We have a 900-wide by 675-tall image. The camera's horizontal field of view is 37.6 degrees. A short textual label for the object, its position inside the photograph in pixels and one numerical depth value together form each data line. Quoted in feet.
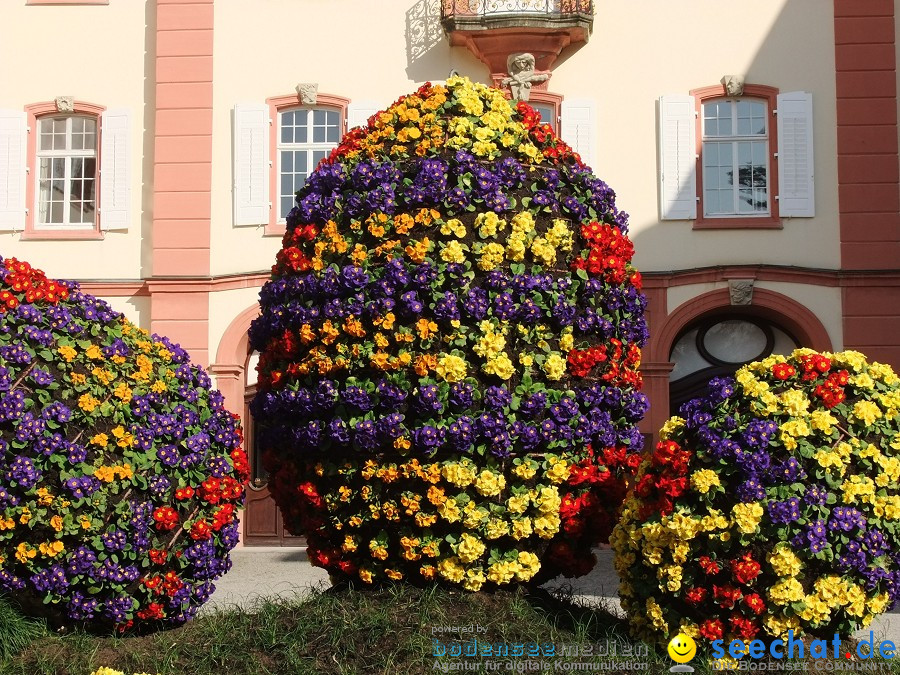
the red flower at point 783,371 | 17.87
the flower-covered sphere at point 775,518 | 16.65
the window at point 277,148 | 51.31
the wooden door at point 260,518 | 52.31
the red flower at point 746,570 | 16.57
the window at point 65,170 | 52.47
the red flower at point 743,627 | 16.78
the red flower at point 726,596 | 16.69
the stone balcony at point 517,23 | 50.08
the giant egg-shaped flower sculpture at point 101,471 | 17.92
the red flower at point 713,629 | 16.92
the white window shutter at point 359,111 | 51.52
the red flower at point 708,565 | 16.80
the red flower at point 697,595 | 16.89
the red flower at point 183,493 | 18.92
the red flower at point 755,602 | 16.58
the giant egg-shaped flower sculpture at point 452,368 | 18.24
